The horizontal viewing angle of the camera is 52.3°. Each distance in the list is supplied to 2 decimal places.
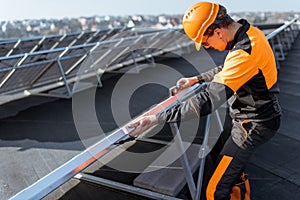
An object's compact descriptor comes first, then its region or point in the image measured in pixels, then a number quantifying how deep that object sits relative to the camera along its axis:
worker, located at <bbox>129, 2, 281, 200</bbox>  1.84
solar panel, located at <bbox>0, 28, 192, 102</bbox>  5.59
